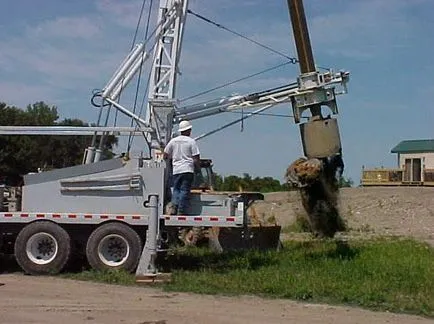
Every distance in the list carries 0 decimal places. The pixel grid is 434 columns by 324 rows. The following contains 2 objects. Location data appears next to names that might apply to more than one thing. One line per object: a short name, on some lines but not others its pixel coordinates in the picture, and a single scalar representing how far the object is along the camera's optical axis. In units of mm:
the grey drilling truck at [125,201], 15492
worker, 15648
